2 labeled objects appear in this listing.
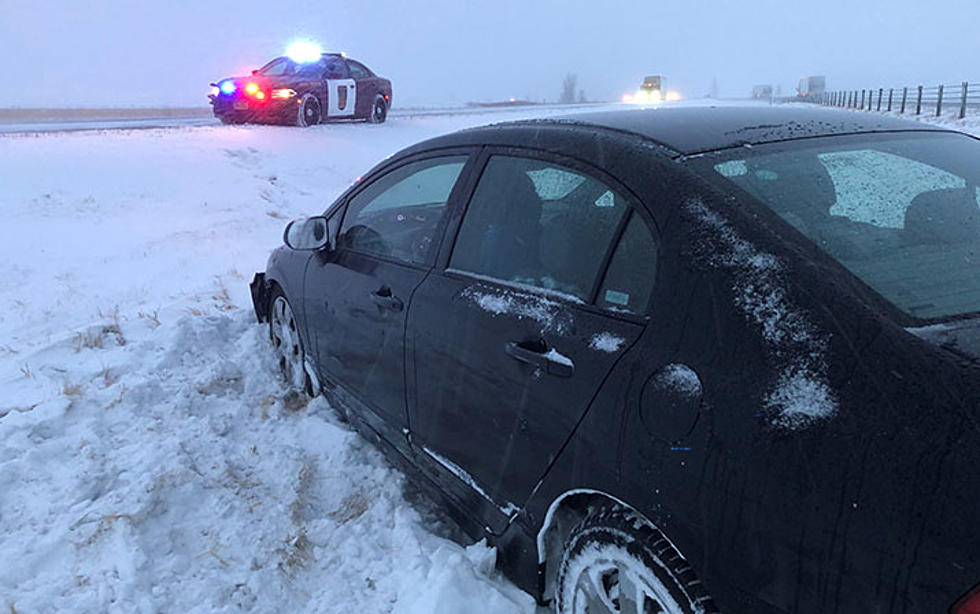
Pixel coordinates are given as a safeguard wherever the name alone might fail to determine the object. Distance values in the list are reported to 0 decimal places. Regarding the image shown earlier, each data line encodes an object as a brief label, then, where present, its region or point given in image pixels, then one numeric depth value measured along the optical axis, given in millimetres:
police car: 14961
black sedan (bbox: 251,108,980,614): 1367
